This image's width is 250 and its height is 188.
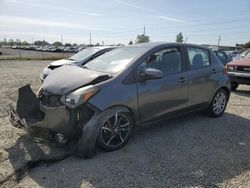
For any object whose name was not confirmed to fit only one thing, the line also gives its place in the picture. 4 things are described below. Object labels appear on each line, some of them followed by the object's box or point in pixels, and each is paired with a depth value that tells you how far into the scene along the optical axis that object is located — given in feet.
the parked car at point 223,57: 31.42
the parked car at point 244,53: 23.95
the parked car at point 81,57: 19.64
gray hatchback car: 8.49
